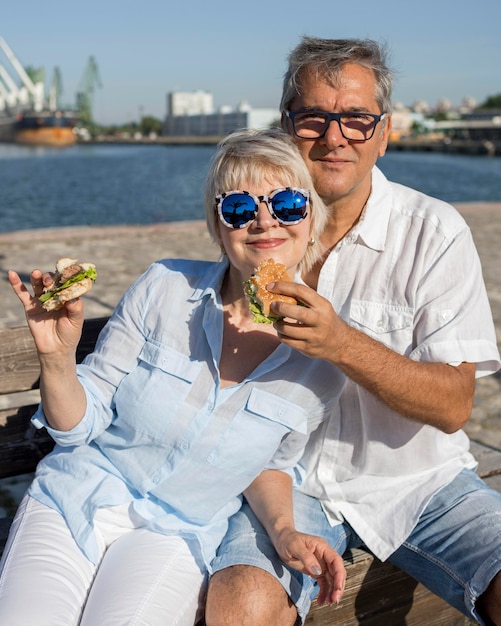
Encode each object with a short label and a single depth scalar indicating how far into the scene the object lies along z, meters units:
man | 2.24
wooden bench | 2.56
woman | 2.20
